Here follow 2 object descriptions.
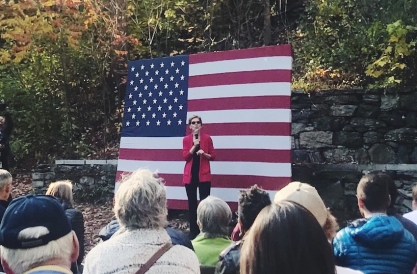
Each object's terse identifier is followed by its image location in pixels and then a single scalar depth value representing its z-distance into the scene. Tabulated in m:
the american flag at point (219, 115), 6.35
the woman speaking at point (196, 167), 6.16
